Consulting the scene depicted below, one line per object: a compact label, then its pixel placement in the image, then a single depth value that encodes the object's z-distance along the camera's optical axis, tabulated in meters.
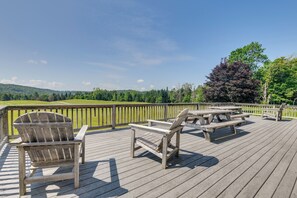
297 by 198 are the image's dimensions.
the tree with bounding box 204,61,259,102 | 15.74
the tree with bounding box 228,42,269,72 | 22.77
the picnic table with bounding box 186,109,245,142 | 4.14
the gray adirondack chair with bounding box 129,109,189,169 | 2.46
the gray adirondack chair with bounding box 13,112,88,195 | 1.71
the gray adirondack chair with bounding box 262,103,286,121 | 8.35
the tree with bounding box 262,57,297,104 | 21.14
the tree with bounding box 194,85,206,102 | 26.67
